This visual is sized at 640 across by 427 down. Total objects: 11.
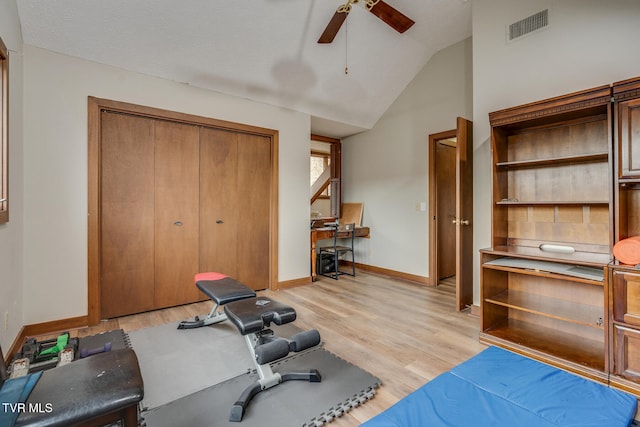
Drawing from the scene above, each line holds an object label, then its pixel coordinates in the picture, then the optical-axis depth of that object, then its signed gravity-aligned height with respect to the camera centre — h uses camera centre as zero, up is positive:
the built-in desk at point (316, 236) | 4.71 -0.33
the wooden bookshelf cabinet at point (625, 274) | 1.88 -0.38
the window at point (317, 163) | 6.86 +1.24
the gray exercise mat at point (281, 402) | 1.64 -1.11
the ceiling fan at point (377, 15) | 2.37 +1.72
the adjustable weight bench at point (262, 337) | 1.72 -0.76
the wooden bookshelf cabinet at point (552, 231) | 2.19 -0.15
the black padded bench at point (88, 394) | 1.02 -0.66
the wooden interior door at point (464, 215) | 3.21 -0.01
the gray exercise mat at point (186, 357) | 1.96 -1.10
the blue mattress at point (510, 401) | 1.25 -0.86
